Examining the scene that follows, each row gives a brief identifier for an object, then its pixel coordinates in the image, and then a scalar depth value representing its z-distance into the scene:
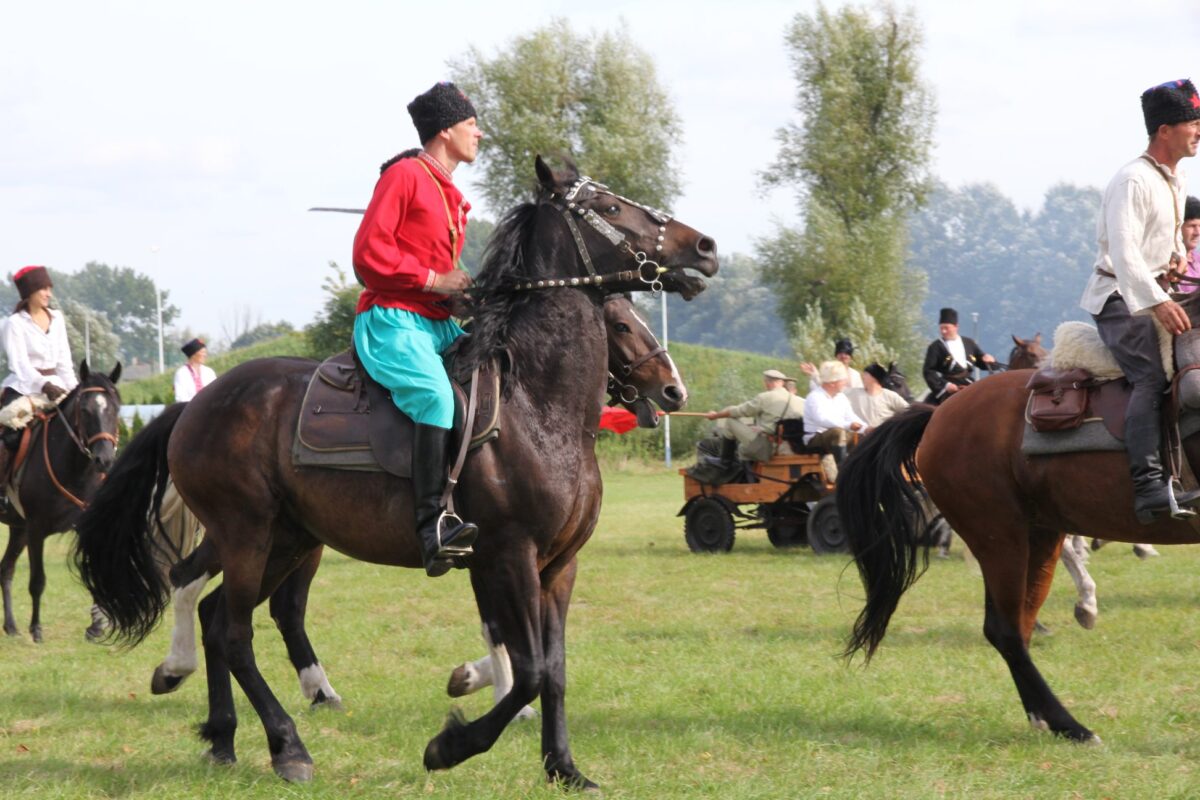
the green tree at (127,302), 126.38
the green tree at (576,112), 49.03
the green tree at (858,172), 46.50
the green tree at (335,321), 49.88
